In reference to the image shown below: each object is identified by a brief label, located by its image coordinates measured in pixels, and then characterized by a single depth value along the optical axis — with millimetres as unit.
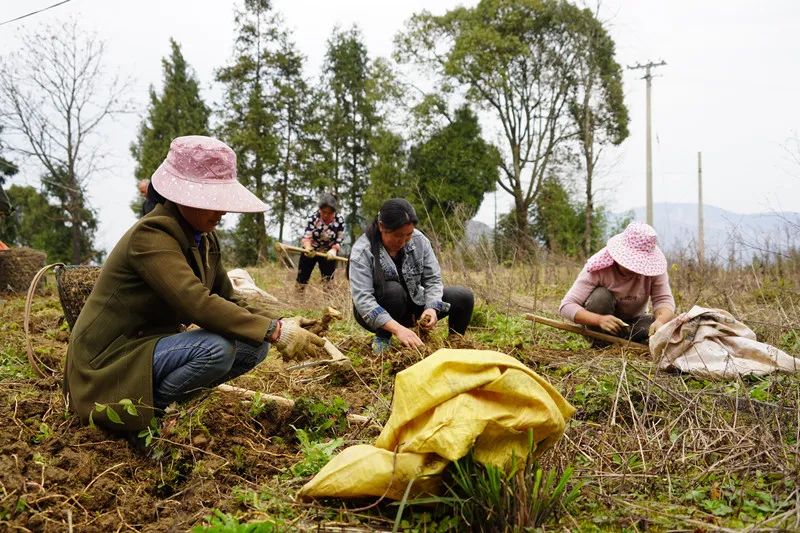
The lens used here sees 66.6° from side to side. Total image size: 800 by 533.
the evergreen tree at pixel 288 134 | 23938
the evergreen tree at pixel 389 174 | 22781
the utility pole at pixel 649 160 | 22016
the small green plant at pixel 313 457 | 2094
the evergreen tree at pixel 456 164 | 21969
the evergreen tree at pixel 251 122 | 23391
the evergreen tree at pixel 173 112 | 25516
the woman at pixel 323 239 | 7480
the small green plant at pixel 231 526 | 1471
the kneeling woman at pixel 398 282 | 3641
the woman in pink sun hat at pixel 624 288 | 3832
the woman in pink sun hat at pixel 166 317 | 2195
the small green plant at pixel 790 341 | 3836
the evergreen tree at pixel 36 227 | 26094
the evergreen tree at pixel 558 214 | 22484
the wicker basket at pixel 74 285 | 3695
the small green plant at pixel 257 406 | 2568
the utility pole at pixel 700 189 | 27483
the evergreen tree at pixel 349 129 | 24891
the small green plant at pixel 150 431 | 2175
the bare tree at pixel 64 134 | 16688
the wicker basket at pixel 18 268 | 8539
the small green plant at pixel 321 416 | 2529
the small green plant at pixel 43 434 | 2281
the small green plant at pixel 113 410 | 2111
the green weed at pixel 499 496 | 1543
